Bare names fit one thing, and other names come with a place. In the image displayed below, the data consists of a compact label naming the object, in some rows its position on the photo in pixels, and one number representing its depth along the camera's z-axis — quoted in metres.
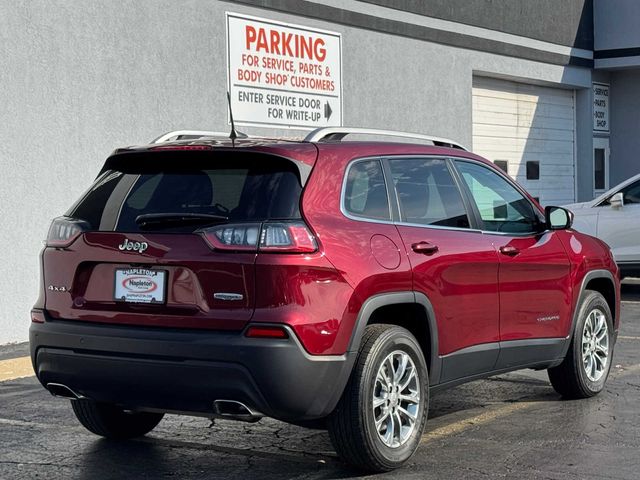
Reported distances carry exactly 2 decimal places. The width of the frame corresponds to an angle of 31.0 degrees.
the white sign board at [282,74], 13.69
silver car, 15.12
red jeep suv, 5.48
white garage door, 18.64
